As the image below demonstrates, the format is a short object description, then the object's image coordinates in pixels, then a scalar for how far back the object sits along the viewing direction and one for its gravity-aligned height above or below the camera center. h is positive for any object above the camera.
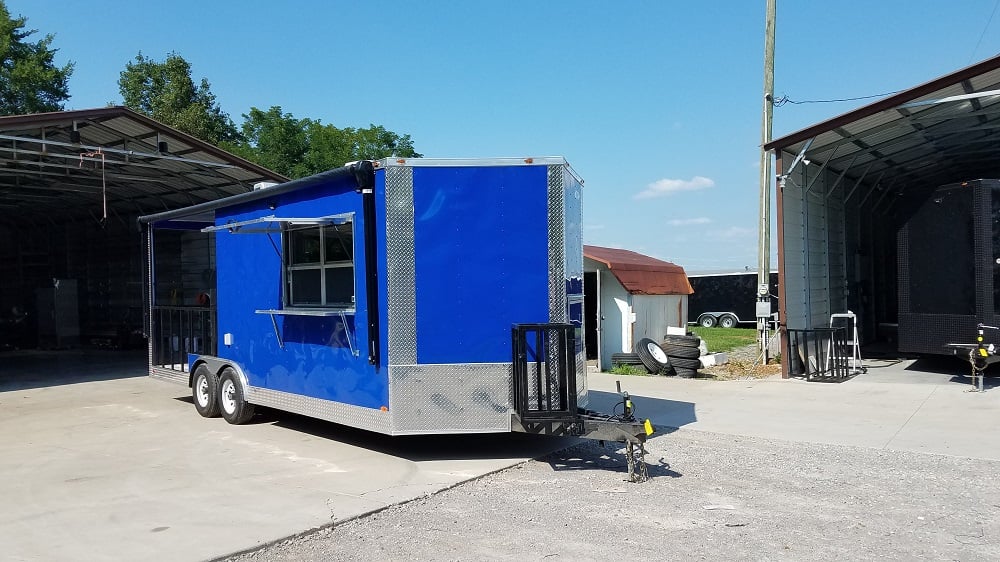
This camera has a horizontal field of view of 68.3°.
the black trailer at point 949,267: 12.42 +0.22
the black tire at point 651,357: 14.79 -1.46
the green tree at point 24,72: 35.53 +11.02
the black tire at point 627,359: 15.19 -1.51
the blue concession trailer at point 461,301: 7.13 -0.11
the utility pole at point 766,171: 16.72 +2.56
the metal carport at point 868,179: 13.21 +2.56
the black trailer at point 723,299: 31.21 -0.66
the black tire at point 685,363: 14.51 -1.54
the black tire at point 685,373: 14.54 -1.75
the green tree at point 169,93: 38.28 +11.21
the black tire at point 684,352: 14.50 -1.33
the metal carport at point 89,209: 14.41 +2.67
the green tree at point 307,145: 40.53 +8.33
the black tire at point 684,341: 14.72 -1.12
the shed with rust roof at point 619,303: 15.57 -0.37
